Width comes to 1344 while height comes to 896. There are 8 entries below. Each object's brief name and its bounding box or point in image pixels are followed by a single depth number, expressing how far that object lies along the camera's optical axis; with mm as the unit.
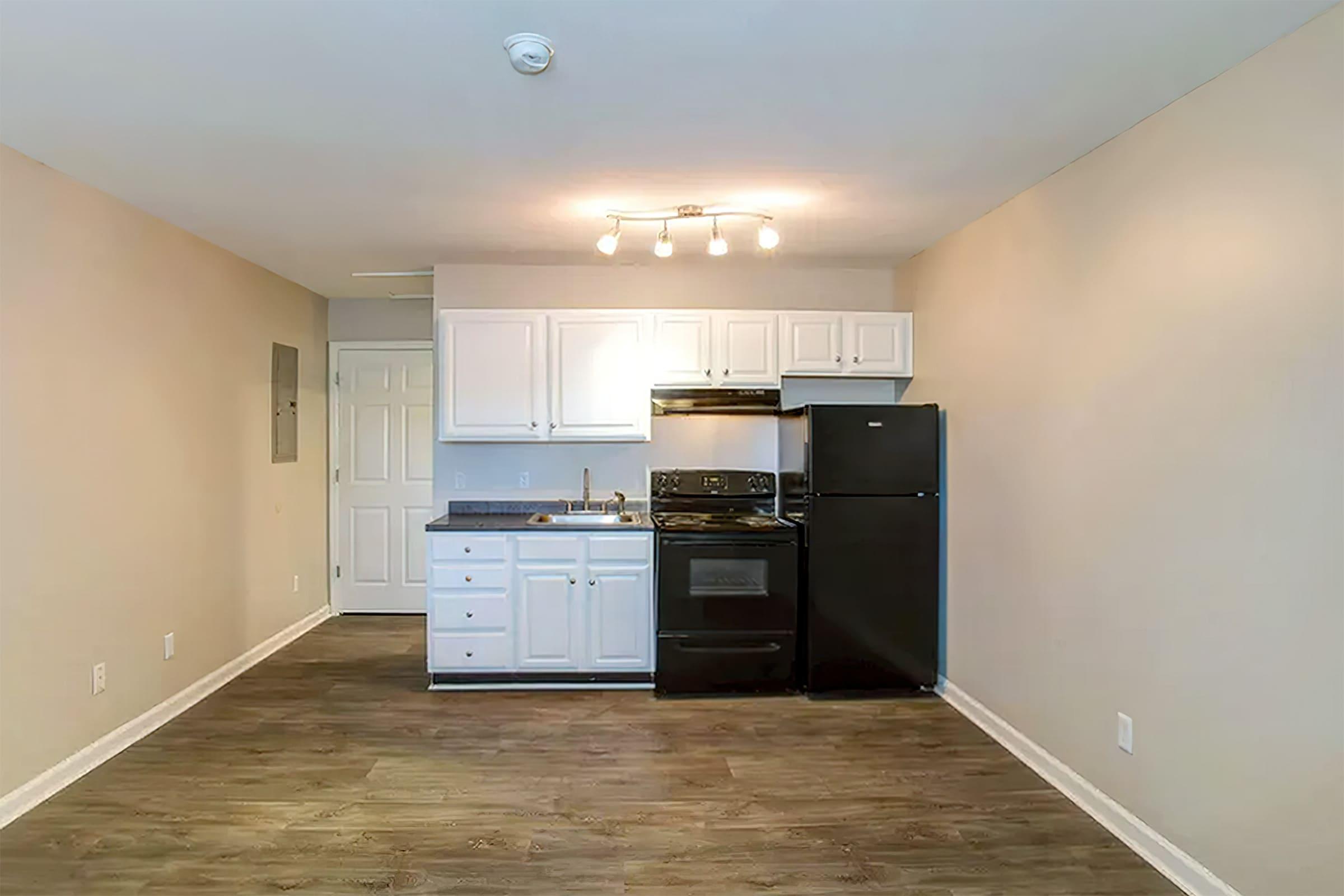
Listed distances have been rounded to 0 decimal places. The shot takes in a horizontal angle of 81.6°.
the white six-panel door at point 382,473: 5738
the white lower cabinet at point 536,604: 4102
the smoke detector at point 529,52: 1939
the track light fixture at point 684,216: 3354
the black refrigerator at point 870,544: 3988
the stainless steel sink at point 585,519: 4375
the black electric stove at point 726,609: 4023
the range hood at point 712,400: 4500
